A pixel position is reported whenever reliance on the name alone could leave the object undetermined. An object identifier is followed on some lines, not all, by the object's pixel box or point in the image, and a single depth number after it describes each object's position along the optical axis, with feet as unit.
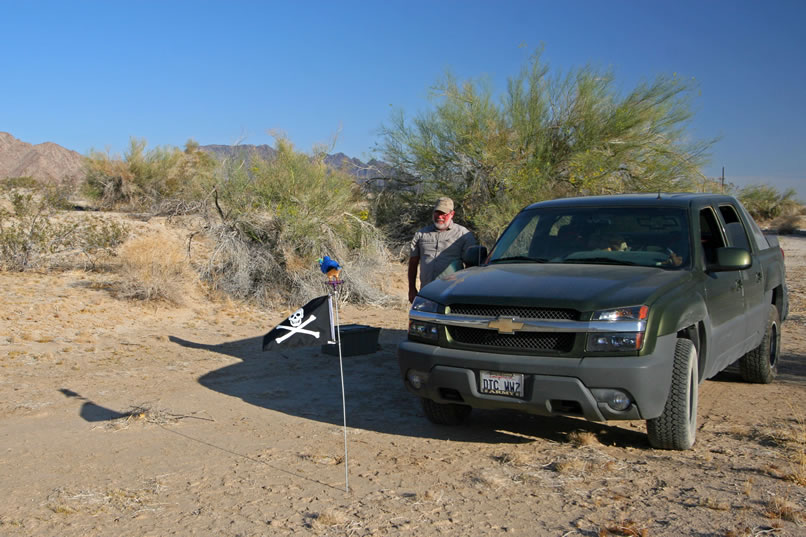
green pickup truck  16.14
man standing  26.86
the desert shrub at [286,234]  44.86
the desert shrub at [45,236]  45.98
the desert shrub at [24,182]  77.88
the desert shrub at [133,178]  81.41
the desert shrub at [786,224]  117.29
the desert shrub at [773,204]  133.49
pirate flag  18.88
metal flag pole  15.21
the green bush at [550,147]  57.47
